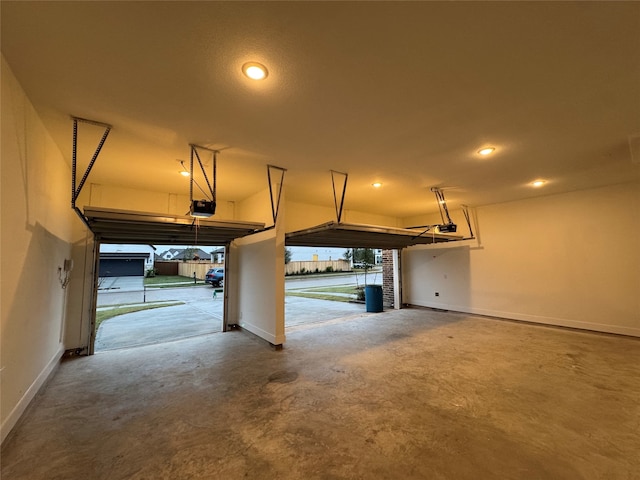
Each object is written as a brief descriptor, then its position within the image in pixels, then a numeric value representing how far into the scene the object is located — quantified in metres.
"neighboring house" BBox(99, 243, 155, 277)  20.86
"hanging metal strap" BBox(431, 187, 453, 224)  5.35
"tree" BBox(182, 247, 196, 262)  28.34
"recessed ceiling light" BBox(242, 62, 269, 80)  1.92
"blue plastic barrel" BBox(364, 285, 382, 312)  7.75
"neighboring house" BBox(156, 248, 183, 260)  30.90
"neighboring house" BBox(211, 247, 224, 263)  25.41
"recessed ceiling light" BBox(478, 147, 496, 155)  3.42
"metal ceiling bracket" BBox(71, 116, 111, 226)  2.63
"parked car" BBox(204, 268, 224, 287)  16.05
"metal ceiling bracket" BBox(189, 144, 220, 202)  3.29
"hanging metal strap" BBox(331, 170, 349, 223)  4.29
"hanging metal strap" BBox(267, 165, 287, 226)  4.15
